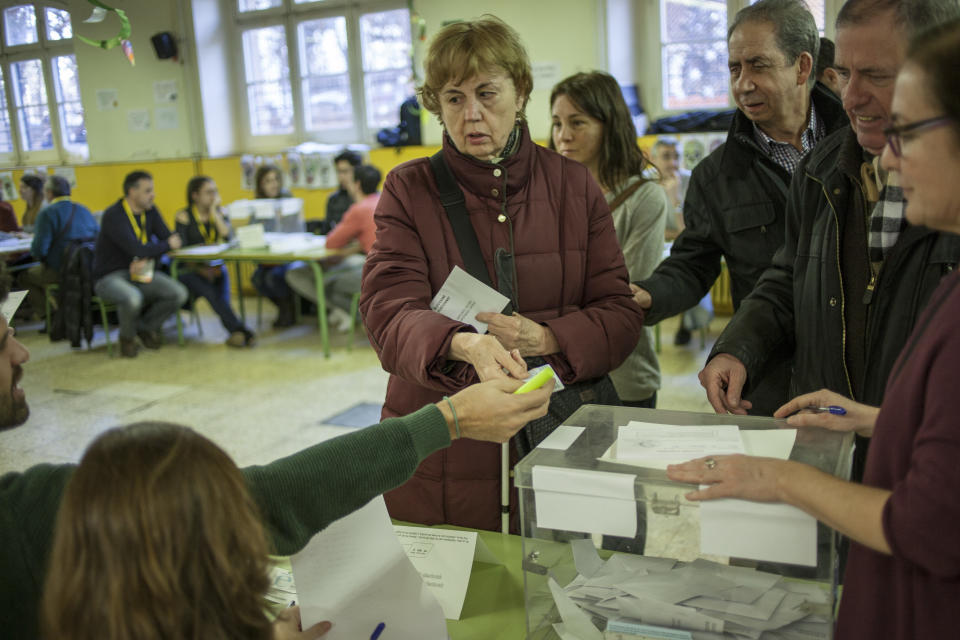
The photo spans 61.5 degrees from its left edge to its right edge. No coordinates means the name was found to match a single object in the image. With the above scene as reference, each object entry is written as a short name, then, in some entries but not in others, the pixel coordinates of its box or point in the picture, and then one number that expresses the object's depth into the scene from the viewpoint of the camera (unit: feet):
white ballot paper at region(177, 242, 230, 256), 20.99
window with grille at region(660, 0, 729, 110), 20.27
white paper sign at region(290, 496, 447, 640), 3.69
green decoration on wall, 7.29
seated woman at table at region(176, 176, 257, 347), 21.26
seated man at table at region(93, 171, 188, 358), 20.35
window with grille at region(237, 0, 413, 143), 24.77
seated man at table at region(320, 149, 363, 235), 22.30
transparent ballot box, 3.15
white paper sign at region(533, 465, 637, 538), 3.34
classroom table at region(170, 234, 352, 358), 19.51
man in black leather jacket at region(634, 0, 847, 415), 6.31
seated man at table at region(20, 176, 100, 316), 17.08
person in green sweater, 3.06
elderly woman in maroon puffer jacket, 5.24
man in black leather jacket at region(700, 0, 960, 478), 4.40
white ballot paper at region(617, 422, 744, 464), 3.48
